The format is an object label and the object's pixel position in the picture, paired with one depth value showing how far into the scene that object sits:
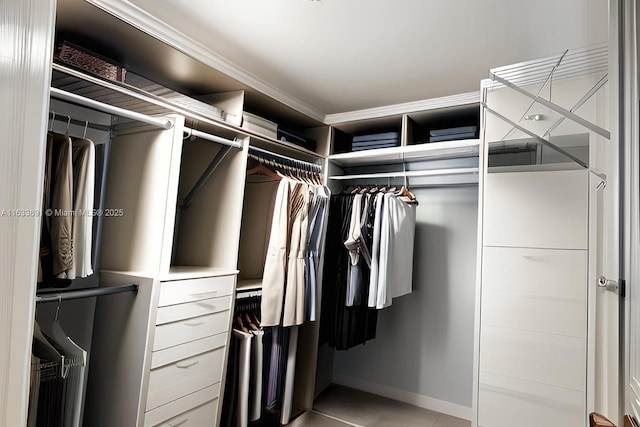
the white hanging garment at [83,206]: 1.48
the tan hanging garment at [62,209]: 1.41
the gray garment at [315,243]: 2.34
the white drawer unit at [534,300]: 1.52
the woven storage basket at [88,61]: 1.47
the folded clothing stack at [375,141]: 2.60
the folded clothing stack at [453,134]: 2.29
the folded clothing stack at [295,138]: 2.47
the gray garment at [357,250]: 2.34
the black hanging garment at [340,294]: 2.44
